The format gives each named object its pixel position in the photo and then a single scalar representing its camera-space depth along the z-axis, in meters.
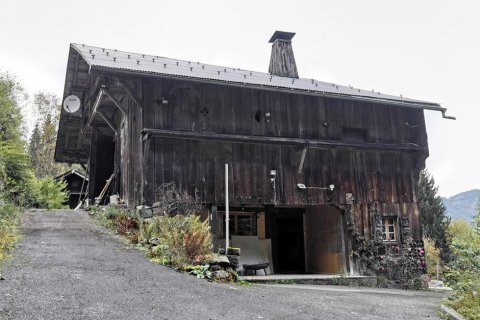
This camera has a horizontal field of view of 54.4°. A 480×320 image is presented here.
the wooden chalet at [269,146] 13.35
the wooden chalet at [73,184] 33.53
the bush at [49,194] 24.80
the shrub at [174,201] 12.53
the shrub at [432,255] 35.34
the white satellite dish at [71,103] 17.52
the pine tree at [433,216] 36.16
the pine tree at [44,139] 42.53
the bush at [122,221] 12.22
